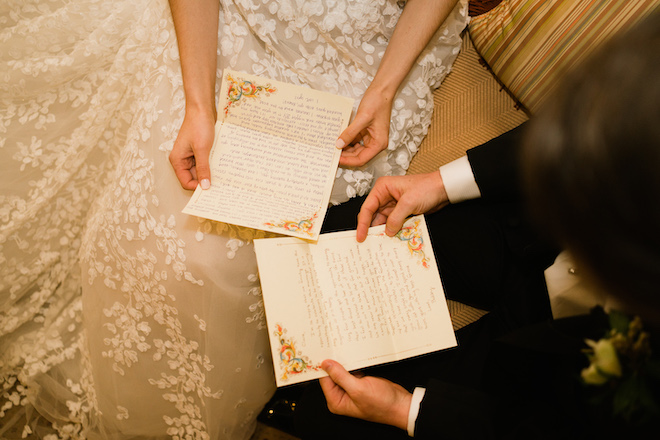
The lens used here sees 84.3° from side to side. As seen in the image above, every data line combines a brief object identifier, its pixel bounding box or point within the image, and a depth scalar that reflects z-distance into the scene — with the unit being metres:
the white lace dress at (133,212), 0.86
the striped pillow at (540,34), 0.79
